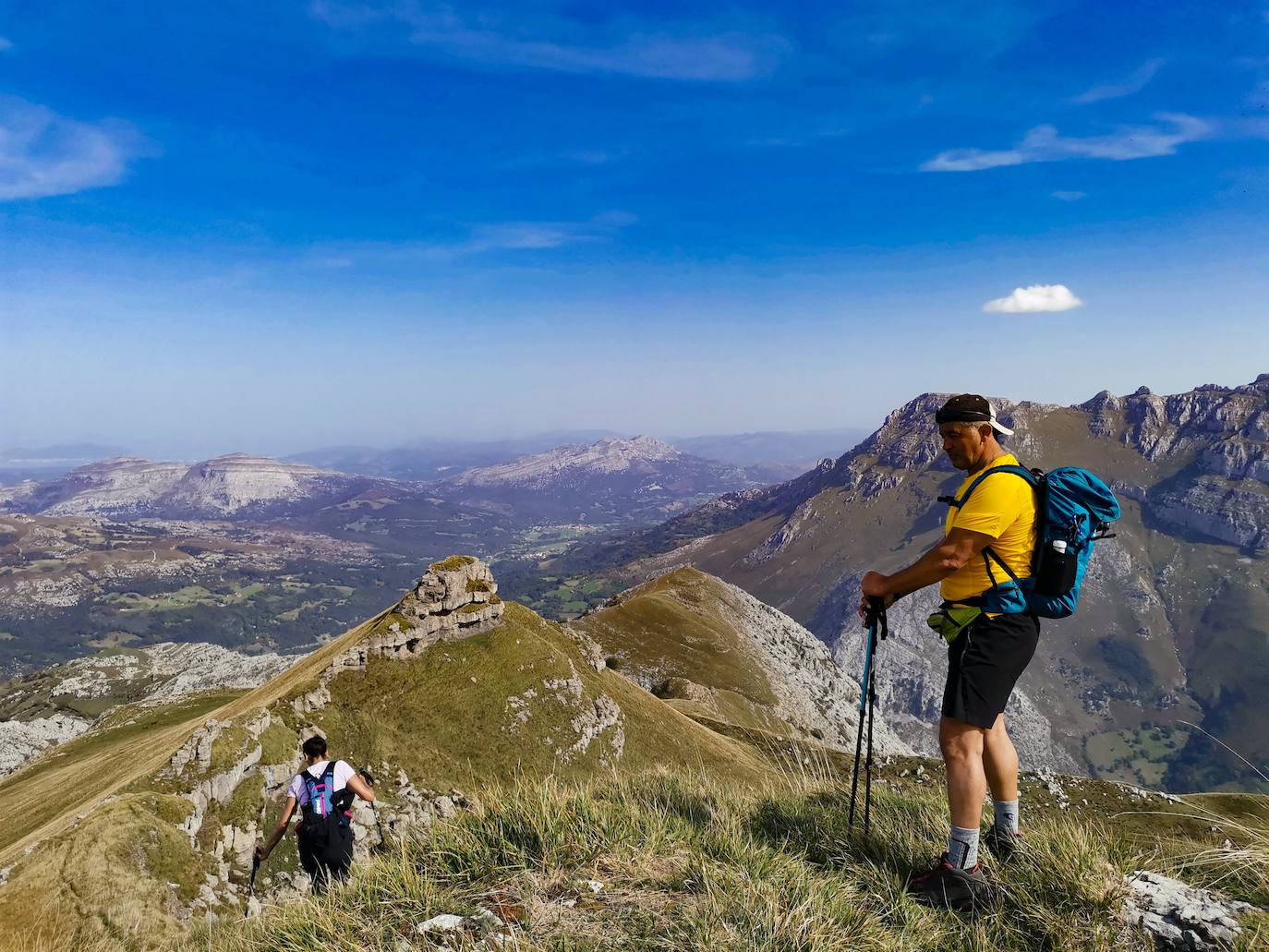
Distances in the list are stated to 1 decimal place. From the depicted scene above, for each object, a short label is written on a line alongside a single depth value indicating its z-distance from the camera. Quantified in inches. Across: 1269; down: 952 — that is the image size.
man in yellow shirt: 242.2
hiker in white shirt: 418.6
